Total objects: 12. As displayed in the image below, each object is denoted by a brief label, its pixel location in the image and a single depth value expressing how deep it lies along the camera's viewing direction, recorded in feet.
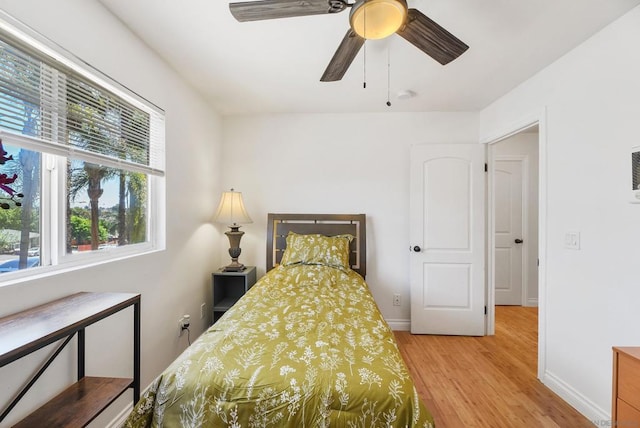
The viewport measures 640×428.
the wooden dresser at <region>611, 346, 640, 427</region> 3.57
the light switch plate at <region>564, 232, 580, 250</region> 5.98
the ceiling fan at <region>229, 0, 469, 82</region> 3.73
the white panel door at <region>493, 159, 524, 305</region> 12.64
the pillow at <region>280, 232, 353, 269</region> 8.83
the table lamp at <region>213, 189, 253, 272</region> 9.21
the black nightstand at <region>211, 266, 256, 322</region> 8.97
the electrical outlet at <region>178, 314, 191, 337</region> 7.56
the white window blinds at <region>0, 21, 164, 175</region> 3.67
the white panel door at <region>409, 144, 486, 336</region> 9.49
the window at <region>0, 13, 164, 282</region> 3.73
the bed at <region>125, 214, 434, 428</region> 3.46
